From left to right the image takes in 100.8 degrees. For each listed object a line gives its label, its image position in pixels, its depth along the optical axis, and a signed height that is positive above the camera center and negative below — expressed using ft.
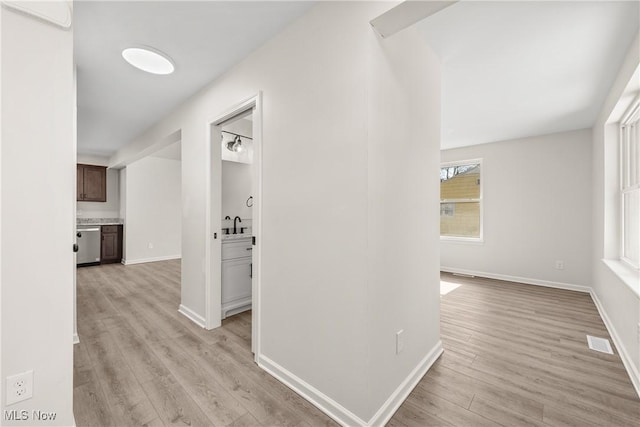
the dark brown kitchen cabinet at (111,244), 20.48 -2.47
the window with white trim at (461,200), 17.04 +0.83
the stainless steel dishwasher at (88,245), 19.34 -2.37
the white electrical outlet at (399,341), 5.58 -2.75
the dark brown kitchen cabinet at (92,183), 20.53 +2.36
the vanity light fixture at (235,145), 12.84 +3.34
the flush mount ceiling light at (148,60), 7.41 +4.53
